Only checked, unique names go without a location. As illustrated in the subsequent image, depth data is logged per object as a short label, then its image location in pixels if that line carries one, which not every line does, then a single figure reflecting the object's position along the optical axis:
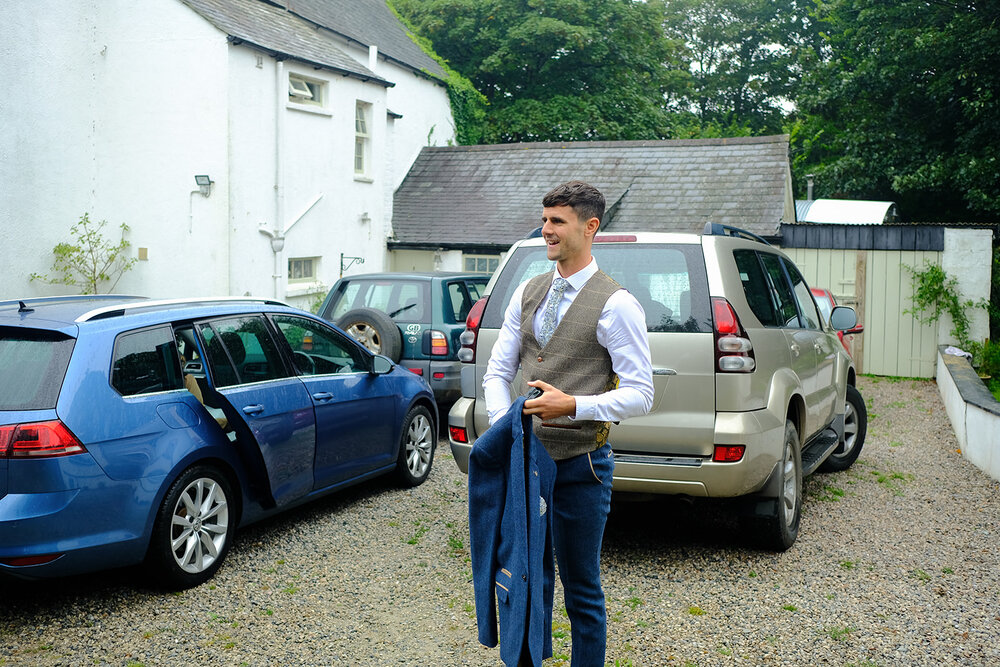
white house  14.77
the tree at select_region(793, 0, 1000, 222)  21.86
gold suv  5.12
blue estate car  4.38
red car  11.99
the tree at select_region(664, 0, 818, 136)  45.19
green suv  9.42
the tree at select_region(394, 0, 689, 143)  31.20
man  3.15
